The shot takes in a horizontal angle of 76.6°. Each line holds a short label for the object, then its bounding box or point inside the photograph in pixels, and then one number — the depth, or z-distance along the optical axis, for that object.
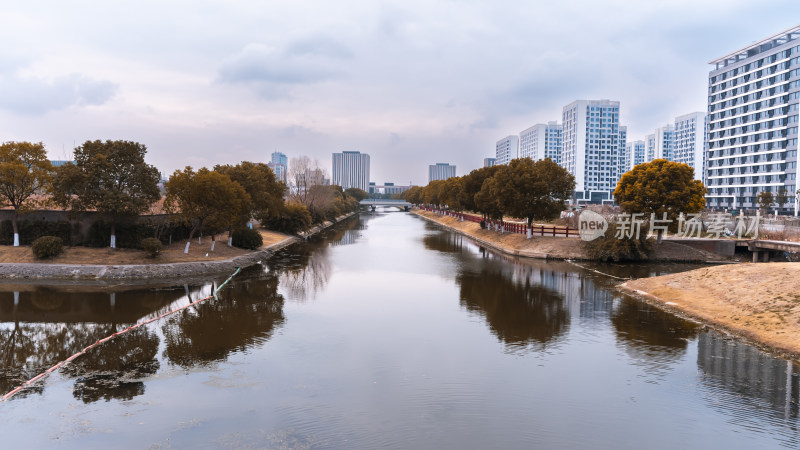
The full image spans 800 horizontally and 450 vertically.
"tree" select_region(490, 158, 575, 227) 43.75
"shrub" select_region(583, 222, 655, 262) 36.47
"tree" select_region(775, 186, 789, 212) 73.56
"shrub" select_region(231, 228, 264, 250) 38.97
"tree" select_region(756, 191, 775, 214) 73.75
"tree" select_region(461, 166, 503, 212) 63.84
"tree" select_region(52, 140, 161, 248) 29.08
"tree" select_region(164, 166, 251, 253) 32.06
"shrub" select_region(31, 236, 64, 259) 28.17
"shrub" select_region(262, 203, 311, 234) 54.31
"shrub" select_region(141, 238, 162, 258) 29.80
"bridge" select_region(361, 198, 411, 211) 157.88
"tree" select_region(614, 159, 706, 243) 35.76
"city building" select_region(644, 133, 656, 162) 192.00
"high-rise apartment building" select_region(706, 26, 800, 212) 79.00
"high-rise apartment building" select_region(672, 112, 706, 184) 161.75
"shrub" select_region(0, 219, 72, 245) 30.89
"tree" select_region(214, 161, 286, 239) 40.56
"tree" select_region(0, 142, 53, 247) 29.34
